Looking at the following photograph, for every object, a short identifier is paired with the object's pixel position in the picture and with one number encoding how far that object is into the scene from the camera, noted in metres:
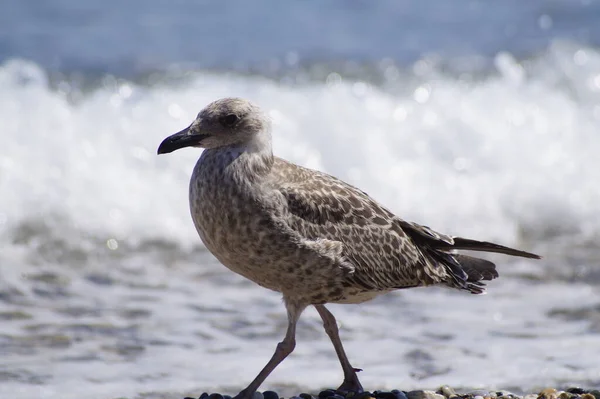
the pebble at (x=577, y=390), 12.58
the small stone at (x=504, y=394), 12.54
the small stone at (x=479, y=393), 13.07
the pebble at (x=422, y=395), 12.16
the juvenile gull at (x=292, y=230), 11.61
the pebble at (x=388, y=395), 12.08
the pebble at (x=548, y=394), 12.24
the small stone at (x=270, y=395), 12.21
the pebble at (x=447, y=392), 12.58
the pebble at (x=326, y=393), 12.40
